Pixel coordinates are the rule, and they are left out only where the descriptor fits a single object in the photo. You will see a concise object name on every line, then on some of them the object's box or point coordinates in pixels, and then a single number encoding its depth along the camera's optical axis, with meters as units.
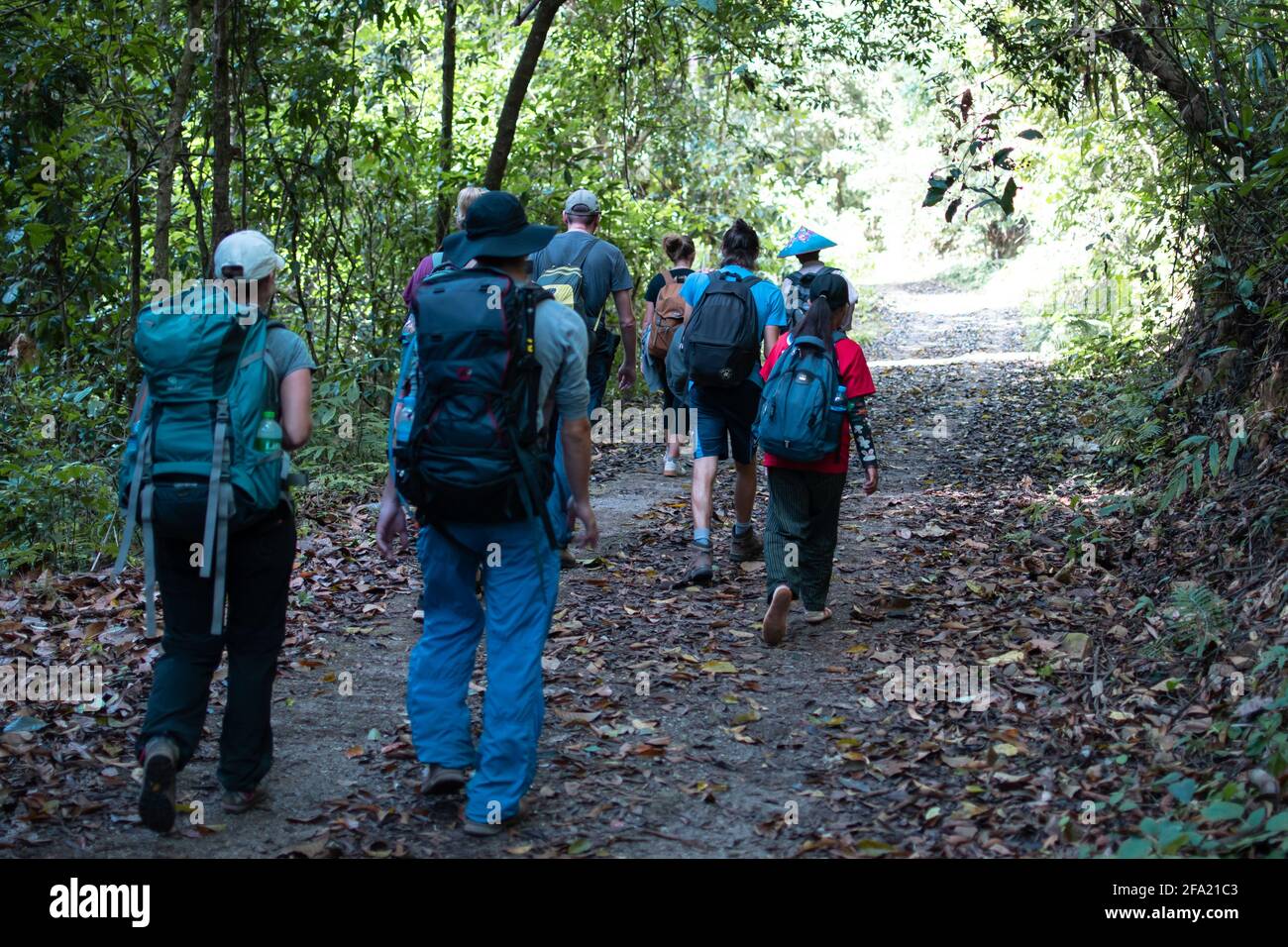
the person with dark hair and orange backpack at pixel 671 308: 10.55
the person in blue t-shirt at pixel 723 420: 7.72
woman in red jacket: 6.64
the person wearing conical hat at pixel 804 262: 8.36
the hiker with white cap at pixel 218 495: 4.25
